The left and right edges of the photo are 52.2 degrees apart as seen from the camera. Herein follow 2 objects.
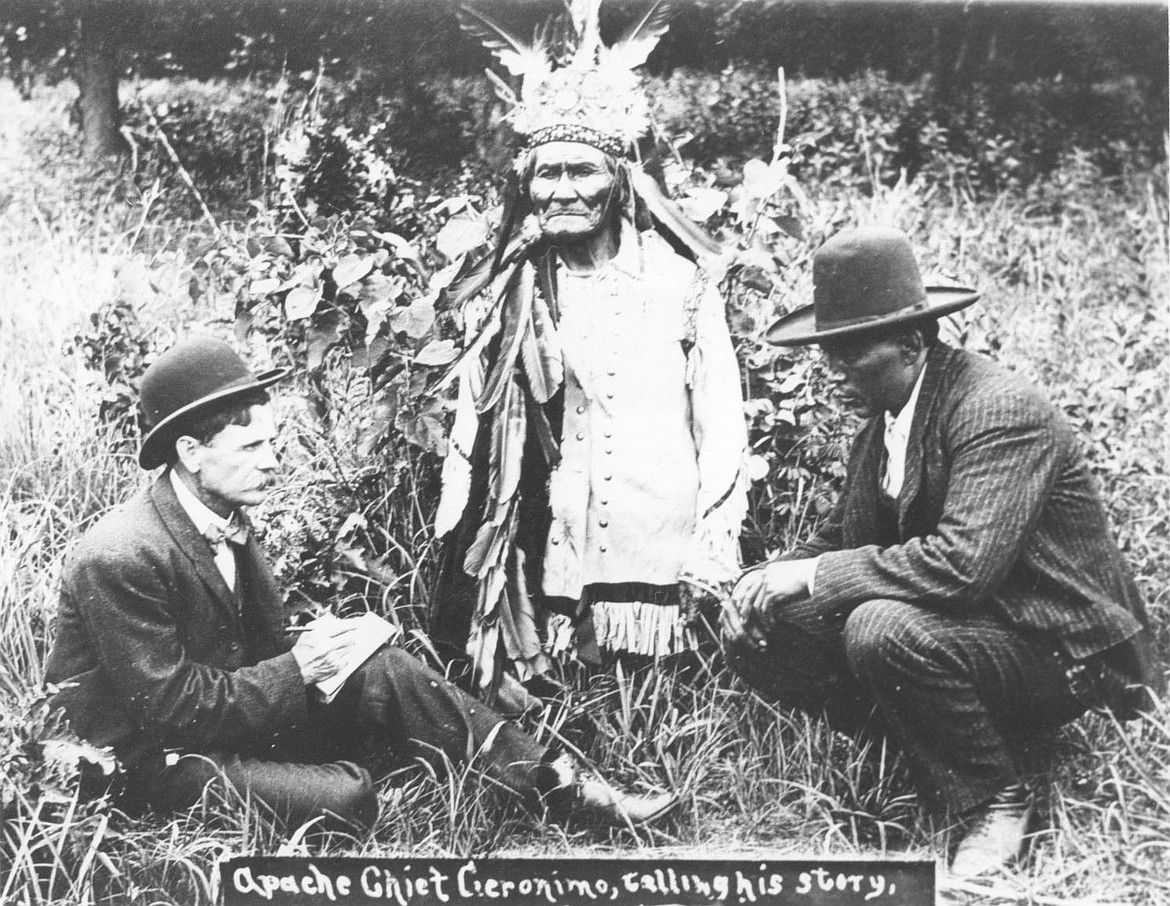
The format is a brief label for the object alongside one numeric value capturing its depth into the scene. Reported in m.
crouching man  3.07
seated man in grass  3.20
